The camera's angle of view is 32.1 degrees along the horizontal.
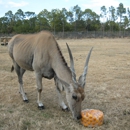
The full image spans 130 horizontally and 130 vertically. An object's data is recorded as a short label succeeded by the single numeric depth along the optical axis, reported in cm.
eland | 460
